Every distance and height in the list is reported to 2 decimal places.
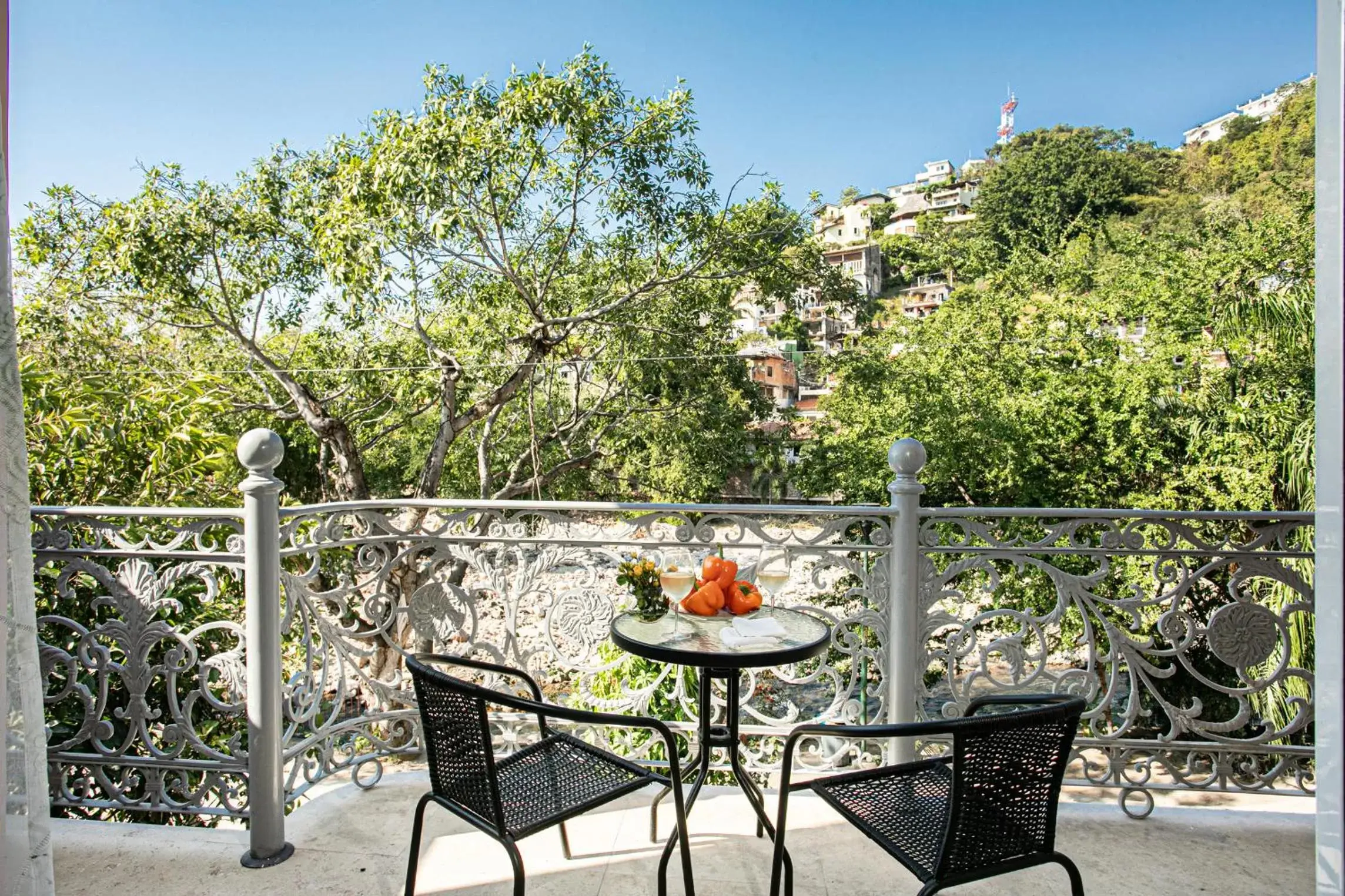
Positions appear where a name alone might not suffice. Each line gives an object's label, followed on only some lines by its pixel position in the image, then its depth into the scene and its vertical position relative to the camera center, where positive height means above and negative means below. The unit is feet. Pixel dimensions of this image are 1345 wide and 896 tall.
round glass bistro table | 5.80 -1.56
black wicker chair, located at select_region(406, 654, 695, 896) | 5.06 -2.41
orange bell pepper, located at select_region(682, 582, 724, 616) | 6.77 -1.36
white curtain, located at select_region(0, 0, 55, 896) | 3.30 -0.92
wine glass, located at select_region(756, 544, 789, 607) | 7.04 -1.17
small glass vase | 6.84 -1.42
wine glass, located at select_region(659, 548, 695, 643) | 6.66 -1.16
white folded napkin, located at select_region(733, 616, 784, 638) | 6.30 -1.51
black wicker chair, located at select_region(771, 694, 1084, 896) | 4.56 -2.17
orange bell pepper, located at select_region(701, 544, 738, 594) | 6.91 -1.13
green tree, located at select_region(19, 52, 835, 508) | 25.29 +6.47
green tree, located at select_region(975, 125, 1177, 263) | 45.88 +15.51
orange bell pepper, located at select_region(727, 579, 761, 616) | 6.90 -1.38
